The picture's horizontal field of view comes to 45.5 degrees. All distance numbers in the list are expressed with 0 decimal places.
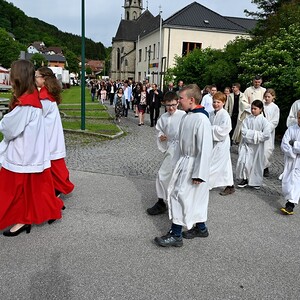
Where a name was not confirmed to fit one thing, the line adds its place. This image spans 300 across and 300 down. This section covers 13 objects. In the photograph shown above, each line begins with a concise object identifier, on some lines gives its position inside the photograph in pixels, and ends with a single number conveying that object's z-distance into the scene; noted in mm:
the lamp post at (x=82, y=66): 12258
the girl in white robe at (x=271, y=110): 7840
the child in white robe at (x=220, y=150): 6070
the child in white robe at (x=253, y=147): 6532
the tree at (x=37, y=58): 80862
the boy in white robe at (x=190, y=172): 3979
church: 46438
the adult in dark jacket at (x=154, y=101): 14999
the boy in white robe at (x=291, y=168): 5398
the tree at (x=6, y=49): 67000
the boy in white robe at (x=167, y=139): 5090
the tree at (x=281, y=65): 11742
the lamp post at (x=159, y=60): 46641
